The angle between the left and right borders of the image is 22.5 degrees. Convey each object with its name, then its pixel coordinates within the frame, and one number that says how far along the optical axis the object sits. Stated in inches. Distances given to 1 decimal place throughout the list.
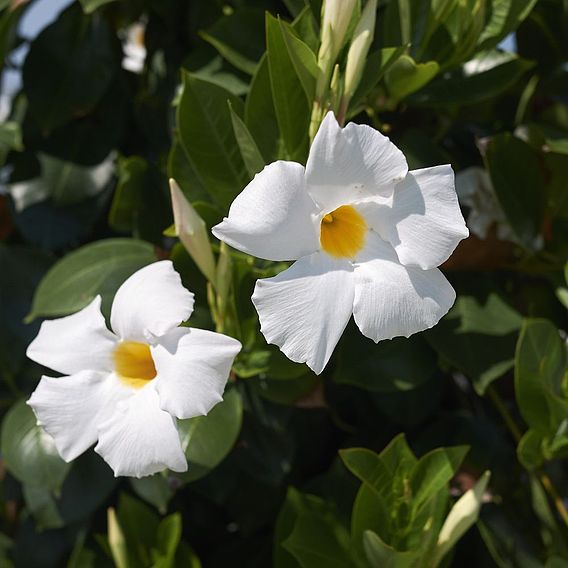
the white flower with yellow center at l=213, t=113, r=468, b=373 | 17.3
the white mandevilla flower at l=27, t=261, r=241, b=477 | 18.0
